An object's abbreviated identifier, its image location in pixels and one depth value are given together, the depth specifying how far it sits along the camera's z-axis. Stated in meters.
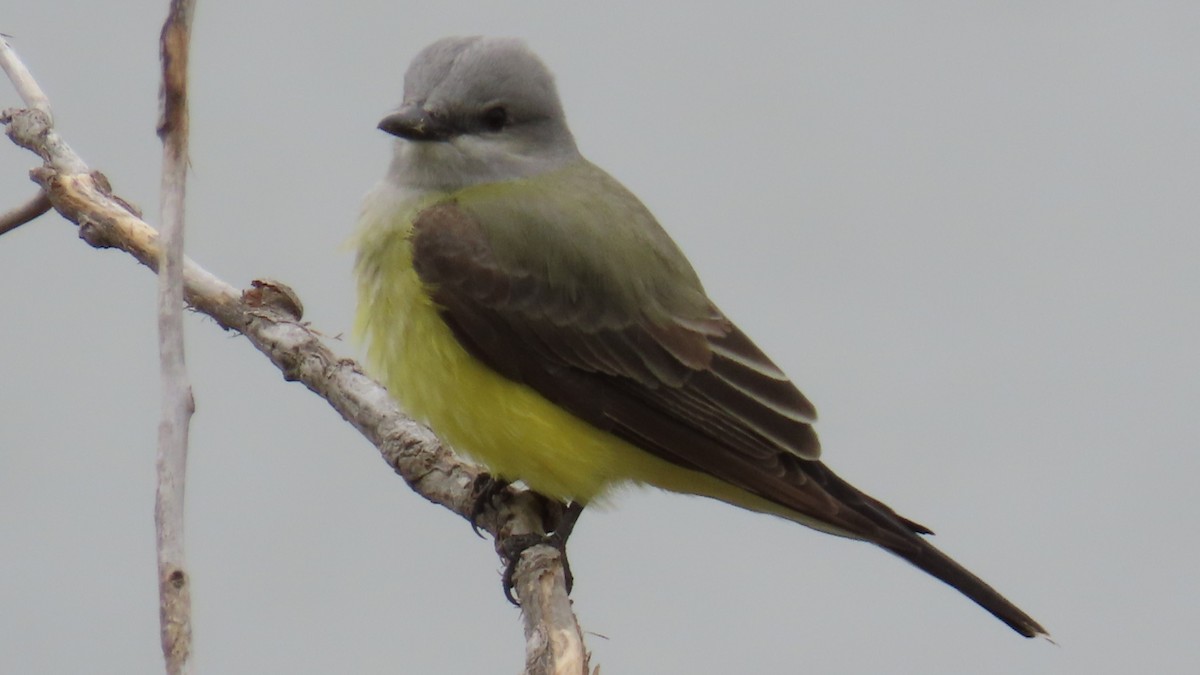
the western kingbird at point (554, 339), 6.30
